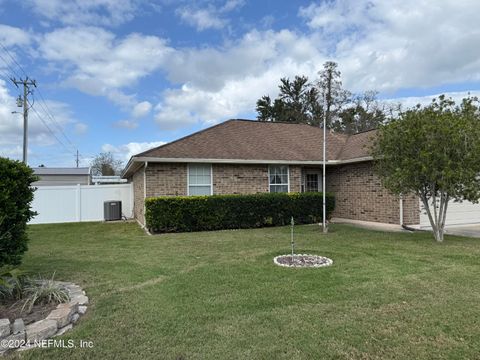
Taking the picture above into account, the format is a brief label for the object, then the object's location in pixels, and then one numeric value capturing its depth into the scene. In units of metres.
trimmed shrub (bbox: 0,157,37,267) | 4.69
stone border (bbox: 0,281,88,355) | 3.24
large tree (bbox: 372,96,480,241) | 8.01
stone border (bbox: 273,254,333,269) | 6.10
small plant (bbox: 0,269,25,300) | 4.02
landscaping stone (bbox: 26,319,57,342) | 3.32
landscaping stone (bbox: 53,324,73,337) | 3.46
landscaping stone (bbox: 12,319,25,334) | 3.37
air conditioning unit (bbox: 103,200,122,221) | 15.92
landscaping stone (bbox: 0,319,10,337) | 3.31
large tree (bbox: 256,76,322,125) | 34.38
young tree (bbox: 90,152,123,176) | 41.25
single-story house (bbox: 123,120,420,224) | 11.93
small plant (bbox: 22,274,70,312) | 4.06
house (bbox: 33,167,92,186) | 30.38
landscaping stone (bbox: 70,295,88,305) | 4.25
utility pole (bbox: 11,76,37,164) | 21.64
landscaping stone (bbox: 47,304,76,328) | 3.62
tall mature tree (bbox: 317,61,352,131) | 30.99
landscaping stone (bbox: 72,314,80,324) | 3.80
